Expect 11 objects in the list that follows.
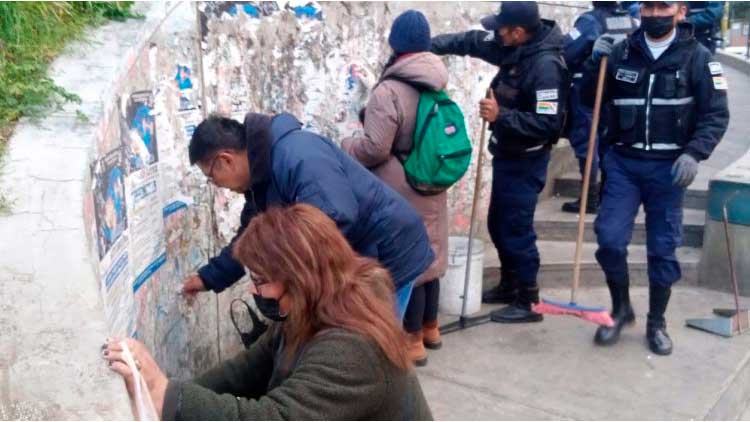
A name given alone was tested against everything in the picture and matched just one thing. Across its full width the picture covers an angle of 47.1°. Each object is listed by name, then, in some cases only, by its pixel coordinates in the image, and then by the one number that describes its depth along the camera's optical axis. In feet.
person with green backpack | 13.74
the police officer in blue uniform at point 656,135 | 14.30
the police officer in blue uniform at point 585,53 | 18.35
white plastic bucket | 16.87
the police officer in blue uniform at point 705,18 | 22.95
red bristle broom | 15.21
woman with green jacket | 6.49
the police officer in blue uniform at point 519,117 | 15.07
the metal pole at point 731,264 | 16.55
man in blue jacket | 9.46
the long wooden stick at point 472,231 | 16.06
